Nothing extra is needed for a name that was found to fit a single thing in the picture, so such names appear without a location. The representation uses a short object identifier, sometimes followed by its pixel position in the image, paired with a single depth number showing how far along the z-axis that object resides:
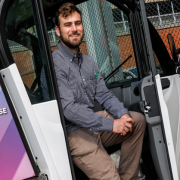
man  2.07
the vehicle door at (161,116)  2.04
